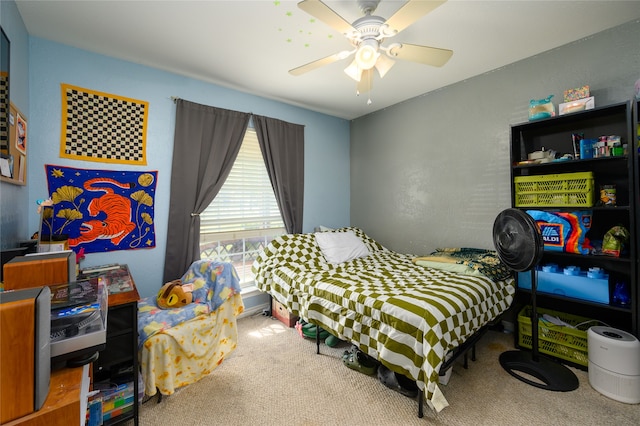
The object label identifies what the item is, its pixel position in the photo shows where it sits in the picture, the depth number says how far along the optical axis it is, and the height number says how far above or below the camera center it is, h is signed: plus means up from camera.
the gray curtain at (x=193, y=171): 2.65 +0.47
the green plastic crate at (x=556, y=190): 2.04 +0.21
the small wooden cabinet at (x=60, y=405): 0.68 -0.50
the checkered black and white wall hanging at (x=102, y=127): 2.17 +0.76
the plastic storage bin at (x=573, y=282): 1.99 -0.52
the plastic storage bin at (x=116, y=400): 1.52 -1.06
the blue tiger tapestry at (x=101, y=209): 2.12 +0.06
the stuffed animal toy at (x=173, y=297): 2.08 -0.64
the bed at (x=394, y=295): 1.58 -0.58
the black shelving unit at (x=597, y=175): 1.83 +0.32
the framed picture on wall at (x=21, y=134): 1.69 +0.54
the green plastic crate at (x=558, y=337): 2.06 -0.98
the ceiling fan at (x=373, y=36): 1.38 +1.07
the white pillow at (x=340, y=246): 3.11 -0.37
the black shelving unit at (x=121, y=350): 1.52 -0.78
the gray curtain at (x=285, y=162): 3.29 +0.70
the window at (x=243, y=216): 3.00 +0.00
